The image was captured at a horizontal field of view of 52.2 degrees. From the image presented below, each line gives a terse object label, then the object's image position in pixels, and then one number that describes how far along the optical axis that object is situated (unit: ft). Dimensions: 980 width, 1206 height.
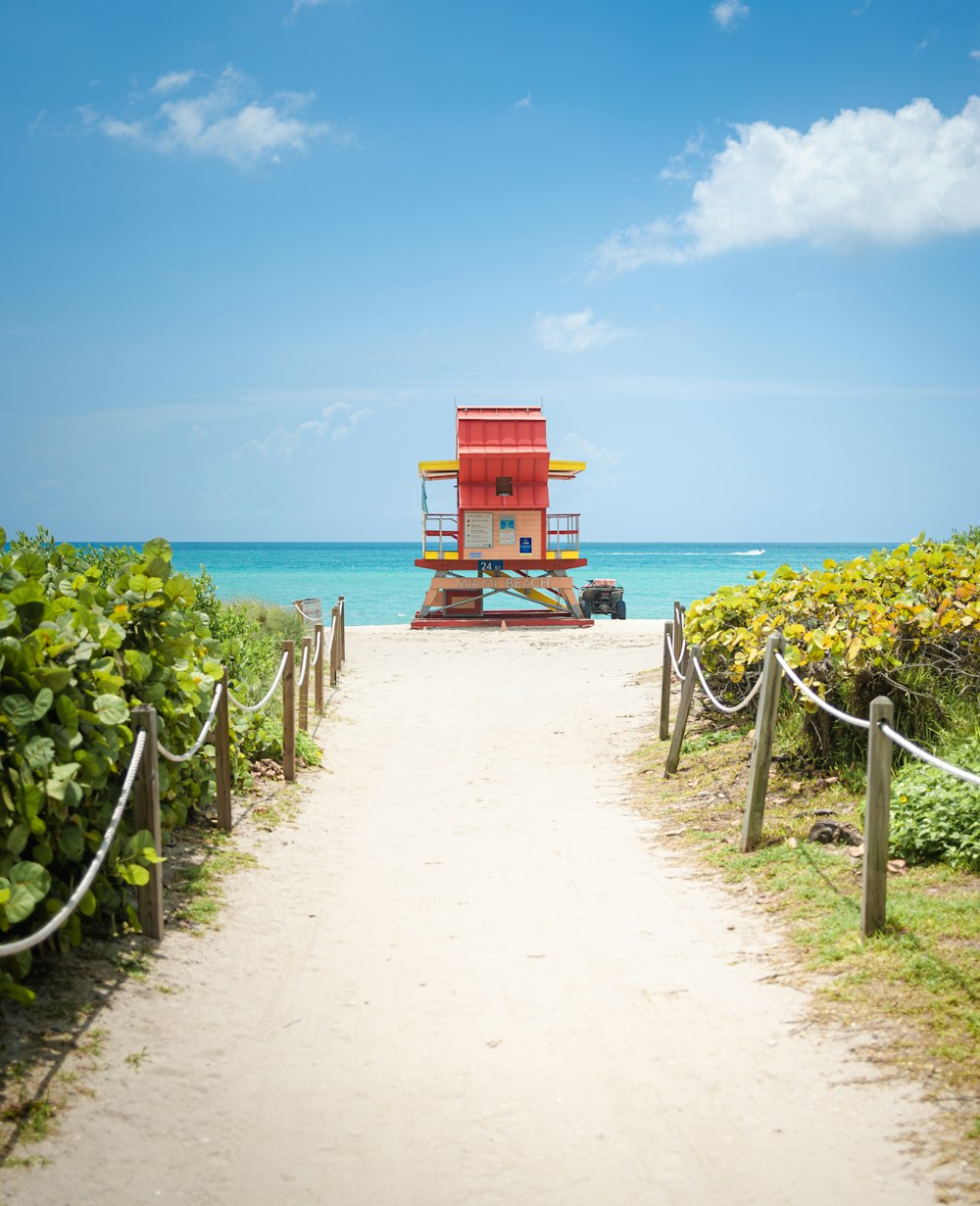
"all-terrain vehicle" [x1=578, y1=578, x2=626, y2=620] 114.62
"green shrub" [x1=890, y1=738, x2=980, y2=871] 19.24
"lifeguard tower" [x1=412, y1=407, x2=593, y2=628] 94.89
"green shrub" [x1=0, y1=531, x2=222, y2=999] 13.29
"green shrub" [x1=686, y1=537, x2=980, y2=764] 25.45
